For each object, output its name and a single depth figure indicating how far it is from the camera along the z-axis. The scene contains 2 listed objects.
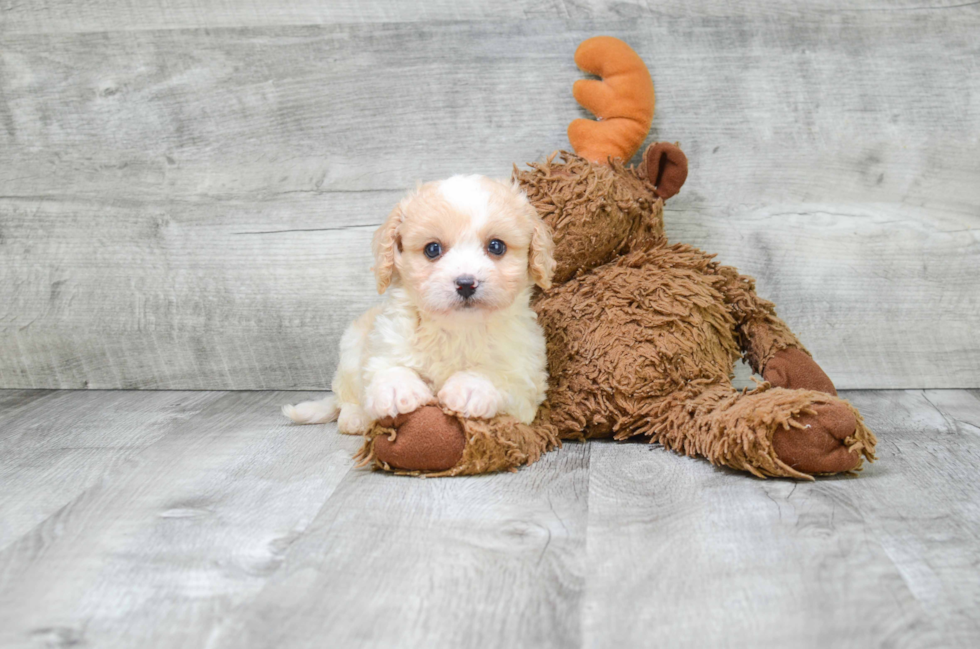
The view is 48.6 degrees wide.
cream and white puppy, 0.67
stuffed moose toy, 0.68
